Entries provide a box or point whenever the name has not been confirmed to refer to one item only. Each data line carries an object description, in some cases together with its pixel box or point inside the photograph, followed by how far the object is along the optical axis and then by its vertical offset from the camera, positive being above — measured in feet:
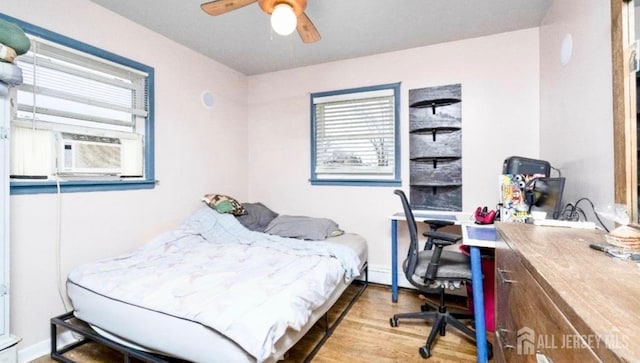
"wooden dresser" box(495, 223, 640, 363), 1.44 -0.71
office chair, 6.40 -2.03
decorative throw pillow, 10.10 -0.75
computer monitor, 5.42 -0.28
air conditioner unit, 6.77 +0.69
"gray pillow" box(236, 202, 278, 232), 10.36 -1.28
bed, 4.34 -1.99
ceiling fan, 5.54 +3.45
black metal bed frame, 4.95 -2.97
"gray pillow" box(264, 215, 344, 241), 9.38 -1.52
